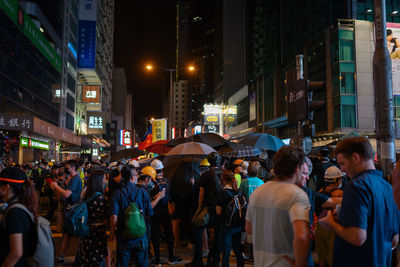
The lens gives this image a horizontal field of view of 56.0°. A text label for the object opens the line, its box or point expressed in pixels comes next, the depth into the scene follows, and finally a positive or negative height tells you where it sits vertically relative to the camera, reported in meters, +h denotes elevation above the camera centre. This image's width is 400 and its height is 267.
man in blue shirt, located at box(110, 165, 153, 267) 5.80 -0.91
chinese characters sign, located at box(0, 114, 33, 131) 27.22 +2.99
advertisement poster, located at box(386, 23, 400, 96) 22.22 +7.87
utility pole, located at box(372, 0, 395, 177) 6.80 +1.06
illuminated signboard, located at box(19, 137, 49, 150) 33.84 +1.92
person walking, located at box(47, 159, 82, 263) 7.22 -0.59
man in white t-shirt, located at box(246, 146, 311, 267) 2.95 -0.44
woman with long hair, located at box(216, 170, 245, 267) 6.32 -1.05
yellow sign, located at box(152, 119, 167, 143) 33.86 +2.99
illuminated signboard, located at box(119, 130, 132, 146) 82.19 +5.40
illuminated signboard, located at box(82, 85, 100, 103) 61.81 +11.42
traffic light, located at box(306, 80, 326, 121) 7.65 +1.25
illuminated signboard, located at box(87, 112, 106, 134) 70.56 +7.25
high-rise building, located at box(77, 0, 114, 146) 62.59 +19.42
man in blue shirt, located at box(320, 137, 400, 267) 2.77 -0.39
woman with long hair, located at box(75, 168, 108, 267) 6.10 -1.06
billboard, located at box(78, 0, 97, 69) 64.31 +21.73
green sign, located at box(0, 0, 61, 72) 30.10 +12.59
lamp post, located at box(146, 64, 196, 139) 26.21 +6.62
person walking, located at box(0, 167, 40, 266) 3.28 -0.52
